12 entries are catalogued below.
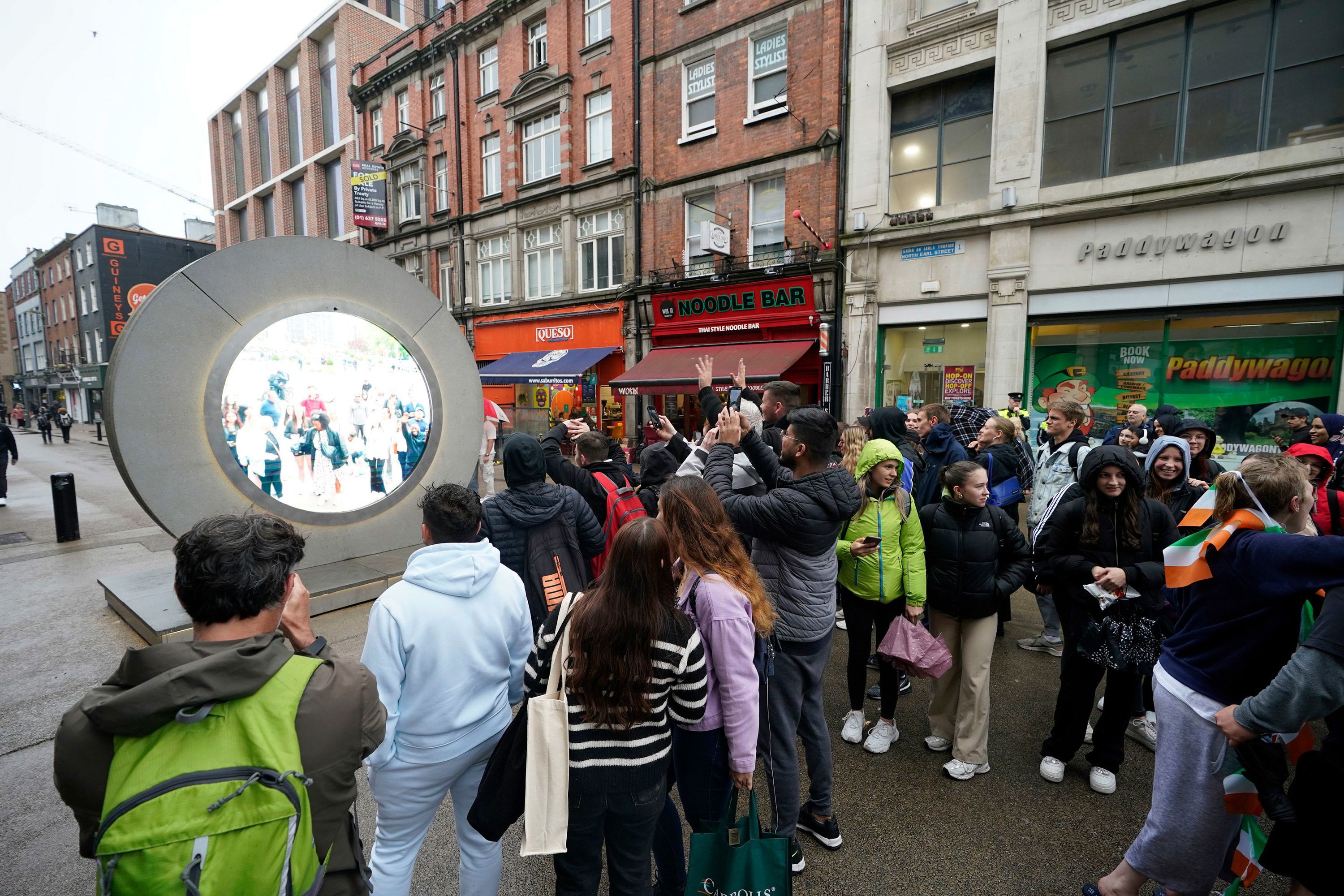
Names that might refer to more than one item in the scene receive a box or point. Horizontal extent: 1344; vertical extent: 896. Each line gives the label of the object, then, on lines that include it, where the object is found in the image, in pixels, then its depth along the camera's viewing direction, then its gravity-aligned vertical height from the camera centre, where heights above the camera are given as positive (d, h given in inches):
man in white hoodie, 84.4 -43.5
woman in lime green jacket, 137.6 -42.8
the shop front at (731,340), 538.9 +42.1
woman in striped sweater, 74.9 -40.2
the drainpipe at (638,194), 628.4 +202.3
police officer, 303.6 -15.2
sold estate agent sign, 824.9 +263.8
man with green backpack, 46.8 -31.1
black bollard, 338.3 -70.7
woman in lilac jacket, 86.0 -38.5
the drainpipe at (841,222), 491.5 +136.8
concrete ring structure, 198.1 +7.5
